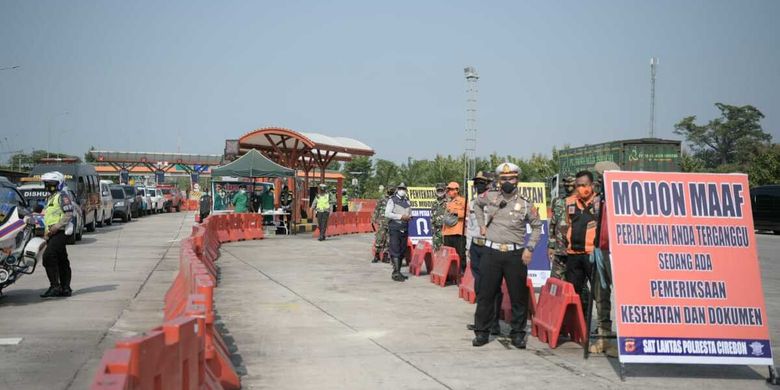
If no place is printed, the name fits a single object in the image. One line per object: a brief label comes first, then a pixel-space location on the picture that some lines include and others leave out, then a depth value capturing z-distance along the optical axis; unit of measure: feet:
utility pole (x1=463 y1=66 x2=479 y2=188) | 127.11
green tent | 97.55
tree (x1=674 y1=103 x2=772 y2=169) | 265.34
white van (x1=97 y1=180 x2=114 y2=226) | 113.39
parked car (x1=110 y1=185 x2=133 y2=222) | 133.08
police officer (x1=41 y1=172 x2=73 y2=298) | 42.16
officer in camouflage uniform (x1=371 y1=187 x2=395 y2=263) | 63.05
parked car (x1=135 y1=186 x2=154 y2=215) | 165.27
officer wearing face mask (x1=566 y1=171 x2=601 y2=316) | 29.91
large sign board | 25.31
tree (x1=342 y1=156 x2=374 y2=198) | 285.23
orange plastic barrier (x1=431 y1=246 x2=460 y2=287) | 48.19
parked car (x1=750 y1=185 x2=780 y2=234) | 118.73
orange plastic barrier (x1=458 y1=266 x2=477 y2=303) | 41.83
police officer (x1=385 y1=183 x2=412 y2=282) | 52.39
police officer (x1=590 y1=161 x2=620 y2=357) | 28.14
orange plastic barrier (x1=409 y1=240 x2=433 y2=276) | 54.95
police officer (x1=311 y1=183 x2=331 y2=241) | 89.83
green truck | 98.12
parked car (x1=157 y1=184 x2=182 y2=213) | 203.17
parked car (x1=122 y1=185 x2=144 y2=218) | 150.81
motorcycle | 40.32
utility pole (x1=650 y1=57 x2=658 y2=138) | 131.13
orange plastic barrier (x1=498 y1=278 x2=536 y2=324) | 33.99
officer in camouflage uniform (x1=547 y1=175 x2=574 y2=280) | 31.32
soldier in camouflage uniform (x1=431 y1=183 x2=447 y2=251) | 52.24
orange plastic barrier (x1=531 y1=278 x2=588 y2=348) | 29.37
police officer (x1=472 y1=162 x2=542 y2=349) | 30.09
